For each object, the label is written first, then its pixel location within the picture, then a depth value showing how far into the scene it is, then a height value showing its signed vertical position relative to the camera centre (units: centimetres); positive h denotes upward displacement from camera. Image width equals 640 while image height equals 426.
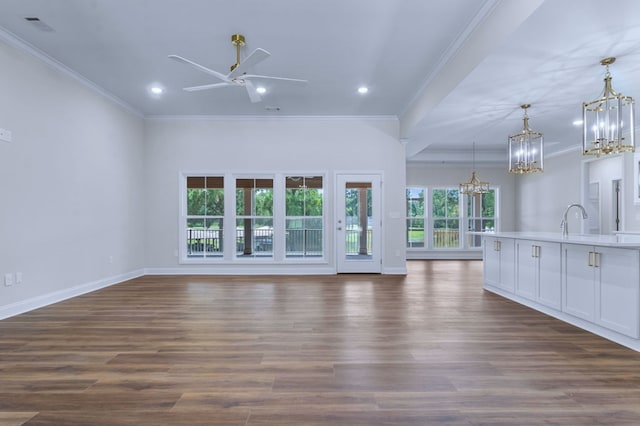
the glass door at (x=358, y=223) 677 -18
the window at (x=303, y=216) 685 -3
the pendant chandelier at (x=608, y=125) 312 +83
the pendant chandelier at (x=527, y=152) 454 +84
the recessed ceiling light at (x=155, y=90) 520 +198
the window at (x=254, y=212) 686 +5
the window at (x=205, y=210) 682 +10
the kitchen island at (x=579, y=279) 286 -69
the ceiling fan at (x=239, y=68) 330 +155
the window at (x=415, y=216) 1024 -8
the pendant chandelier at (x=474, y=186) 821 +69
